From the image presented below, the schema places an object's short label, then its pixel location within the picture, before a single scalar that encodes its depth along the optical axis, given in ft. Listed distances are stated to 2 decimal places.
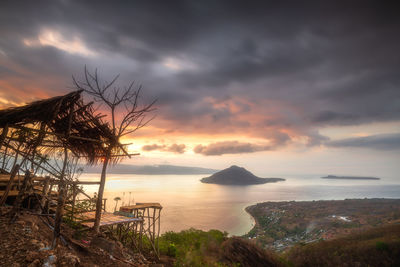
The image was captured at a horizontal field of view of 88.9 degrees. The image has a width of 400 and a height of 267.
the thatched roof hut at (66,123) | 18.54
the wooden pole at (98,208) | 23.06
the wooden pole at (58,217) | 15.49
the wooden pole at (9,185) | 18.81
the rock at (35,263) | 12.01
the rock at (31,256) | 12.39
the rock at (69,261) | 13.67
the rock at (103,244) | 20.89
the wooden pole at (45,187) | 22.29
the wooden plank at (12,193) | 21.80
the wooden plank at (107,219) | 25.02
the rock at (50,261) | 12.60
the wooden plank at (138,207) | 32.59
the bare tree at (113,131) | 23.29
